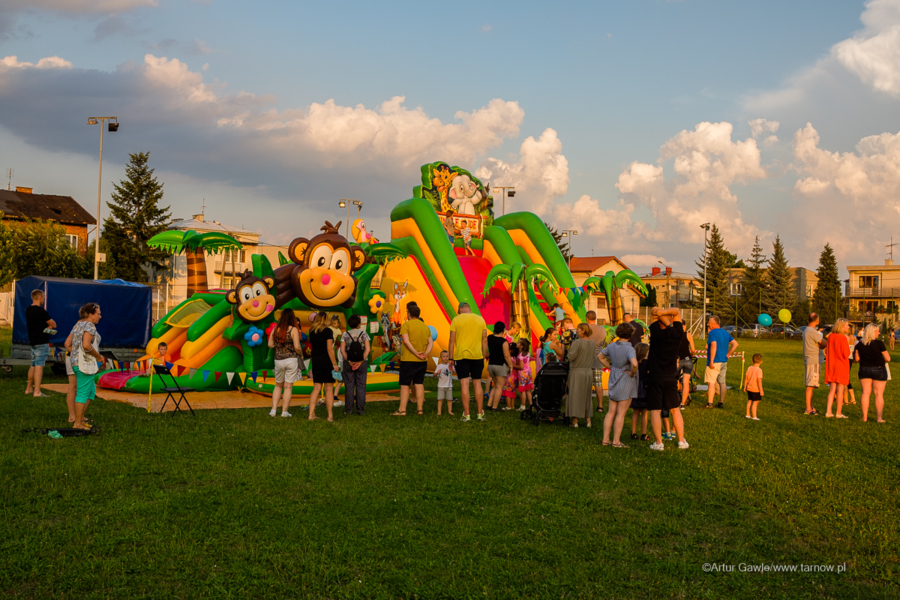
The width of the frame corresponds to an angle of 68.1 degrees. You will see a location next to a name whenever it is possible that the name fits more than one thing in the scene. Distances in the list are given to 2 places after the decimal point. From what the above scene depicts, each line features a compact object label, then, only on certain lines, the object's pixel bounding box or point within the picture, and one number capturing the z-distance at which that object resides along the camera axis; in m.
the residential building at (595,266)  64.56
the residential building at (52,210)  51.75
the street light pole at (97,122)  25.58
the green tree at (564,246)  55.69
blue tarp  15.99
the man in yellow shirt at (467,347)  10.28
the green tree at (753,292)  58.53
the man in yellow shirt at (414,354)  10.30
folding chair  10.34
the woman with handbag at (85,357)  8.08
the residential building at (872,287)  60.41
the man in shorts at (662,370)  8.08
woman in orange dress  11.12
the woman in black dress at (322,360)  9.79
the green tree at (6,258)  34.53
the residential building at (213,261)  41.88
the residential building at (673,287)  76.75
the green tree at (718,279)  57.59
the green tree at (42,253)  37.47
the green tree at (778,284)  58.31
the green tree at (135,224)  40.78
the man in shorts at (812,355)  11.74
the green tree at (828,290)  55.00
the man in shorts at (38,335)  11.07
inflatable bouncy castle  13.08
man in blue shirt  12.29
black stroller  10.08
